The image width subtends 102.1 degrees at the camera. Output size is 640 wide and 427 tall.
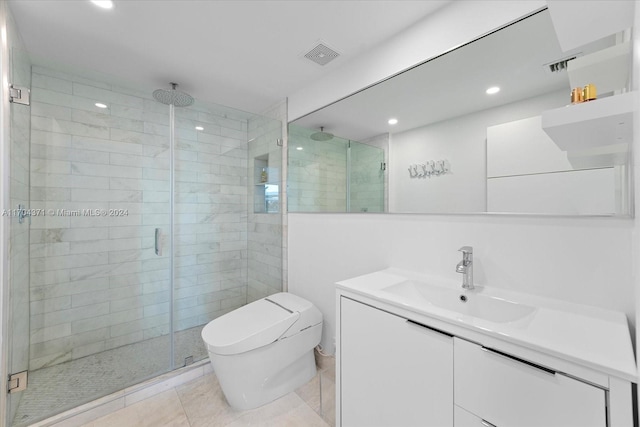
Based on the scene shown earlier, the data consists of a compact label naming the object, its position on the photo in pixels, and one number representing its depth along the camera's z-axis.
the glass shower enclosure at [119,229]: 1.54
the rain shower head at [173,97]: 2.02
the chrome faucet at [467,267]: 1.17
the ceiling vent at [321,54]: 1.69
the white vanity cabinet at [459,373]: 0.64
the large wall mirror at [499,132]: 0.84
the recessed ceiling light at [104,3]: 1.32
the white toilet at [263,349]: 1.51
